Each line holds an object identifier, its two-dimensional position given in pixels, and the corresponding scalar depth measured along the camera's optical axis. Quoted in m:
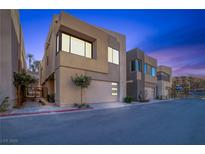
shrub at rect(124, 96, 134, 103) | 15.92
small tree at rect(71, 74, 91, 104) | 11.04
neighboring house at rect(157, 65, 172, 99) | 28.04
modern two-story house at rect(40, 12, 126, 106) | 11.02
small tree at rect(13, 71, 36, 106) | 9.49
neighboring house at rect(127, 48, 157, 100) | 19.08
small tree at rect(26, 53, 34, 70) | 34.92
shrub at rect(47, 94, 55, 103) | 13.36
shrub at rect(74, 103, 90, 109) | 10.77
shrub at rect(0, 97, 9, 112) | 8.07
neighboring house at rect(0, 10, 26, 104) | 8.46
